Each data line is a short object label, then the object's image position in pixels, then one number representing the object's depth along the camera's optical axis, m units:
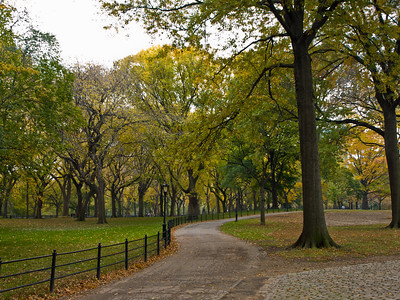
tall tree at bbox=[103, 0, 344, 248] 12.73
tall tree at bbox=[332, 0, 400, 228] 12.95
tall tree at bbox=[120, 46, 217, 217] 28.98
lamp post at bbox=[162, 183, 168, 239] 15.73
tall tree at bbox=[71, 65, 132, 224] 28.48
